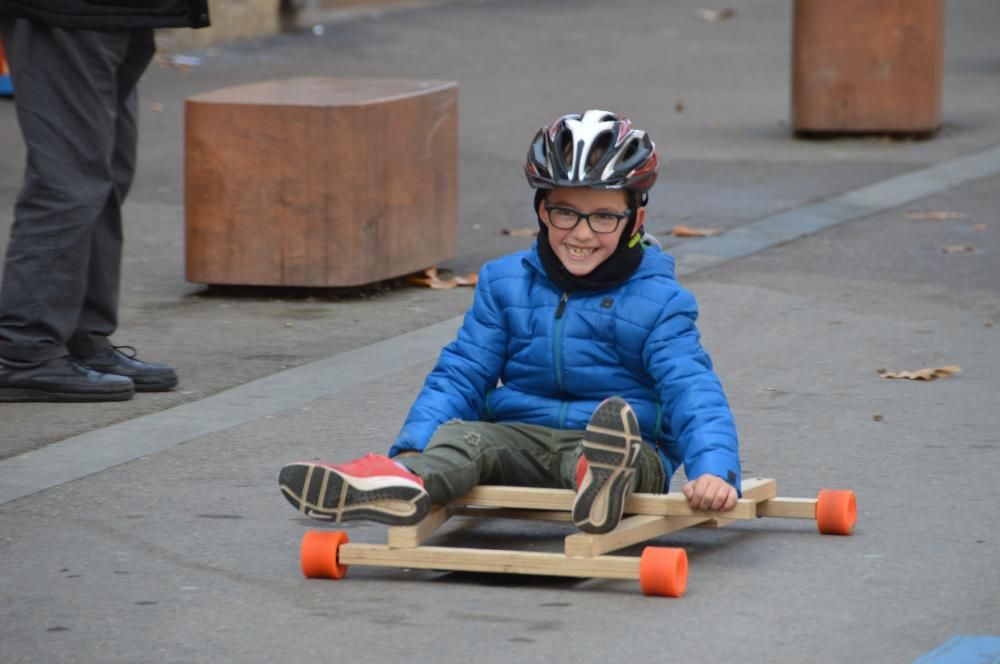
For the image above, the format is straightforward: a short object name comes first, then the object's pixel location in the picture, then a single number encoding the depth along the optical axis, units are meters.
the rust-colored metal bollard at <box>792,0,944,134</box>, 25.62
